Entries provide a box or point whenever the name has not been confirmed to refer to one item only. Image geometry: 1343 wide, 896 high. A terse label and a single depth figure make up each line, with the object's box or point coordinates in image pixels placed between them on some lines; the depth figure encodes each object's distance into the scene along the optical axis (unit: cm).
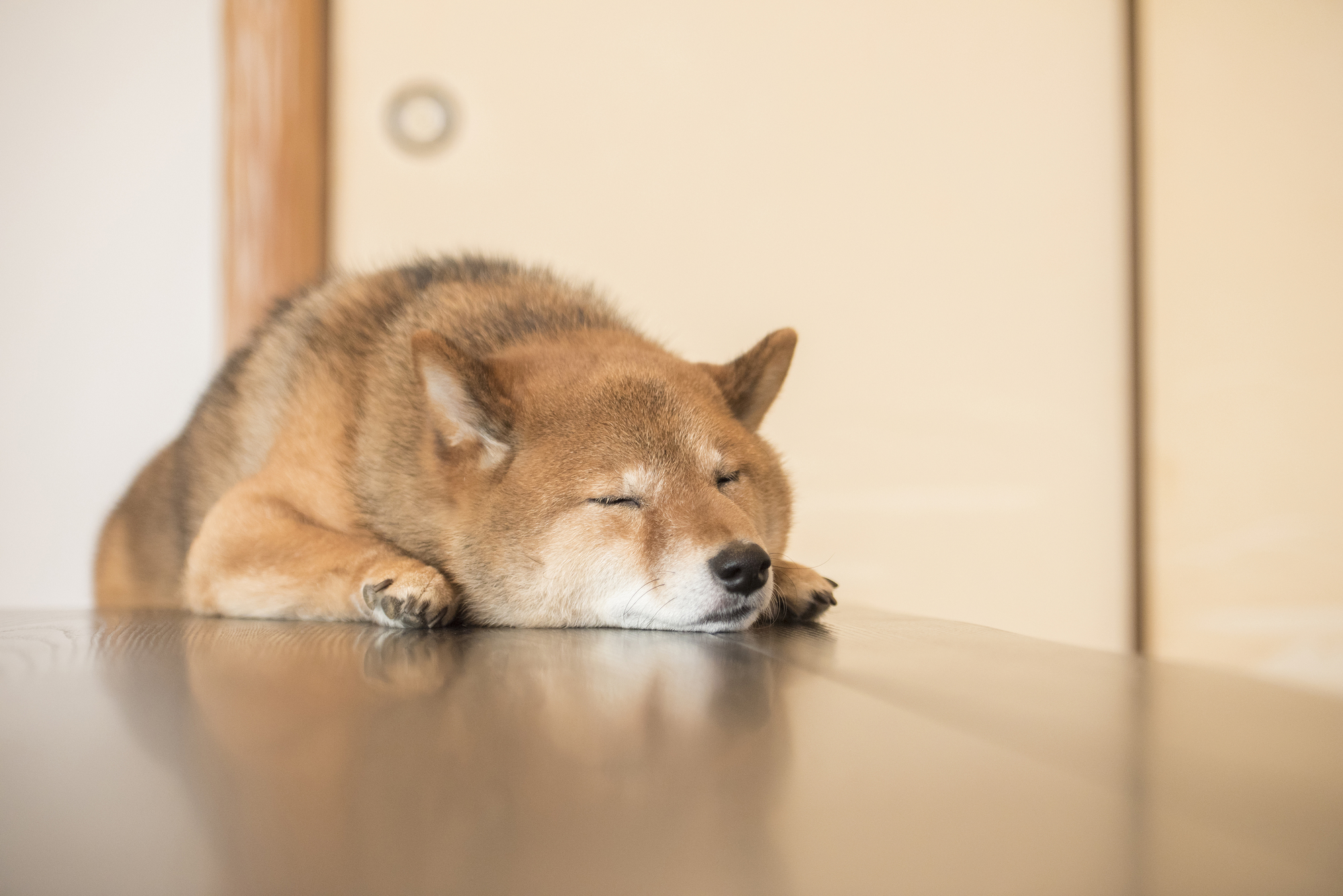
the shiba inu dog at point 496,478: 97
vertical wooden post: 204
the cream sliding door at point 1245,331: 163
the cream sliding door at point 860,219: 217
